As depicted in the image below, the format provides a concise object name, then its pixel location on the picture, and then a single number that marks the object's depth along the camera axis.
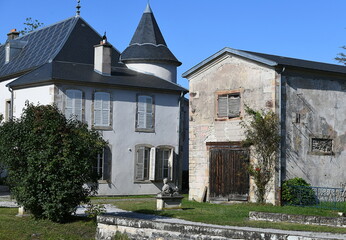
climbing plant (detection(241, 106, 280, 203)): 20.78
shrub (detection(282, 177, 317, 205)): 20.44
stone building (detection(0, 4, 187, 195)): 27.80
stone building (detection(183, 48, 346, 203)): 21.05
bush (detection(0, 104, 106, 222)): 15.28
